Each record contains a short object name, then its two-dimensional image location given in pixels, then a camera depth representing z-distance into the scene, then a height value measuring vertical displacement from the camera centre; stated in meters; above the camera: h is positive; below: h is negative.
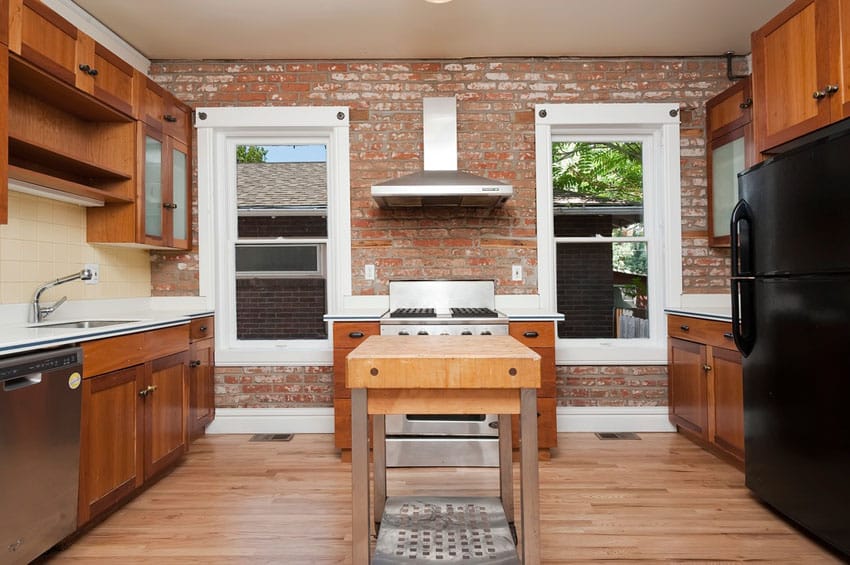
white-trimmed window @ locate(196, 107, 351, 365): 3.76 +0.37
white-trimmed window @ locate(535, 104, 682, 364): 3.76 +0.38
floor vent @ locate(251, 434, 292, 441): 3.49 -1.03
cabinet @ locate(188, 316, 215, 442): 3.21 -0.56
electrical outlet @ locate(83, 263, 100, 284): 2.98 +0.14
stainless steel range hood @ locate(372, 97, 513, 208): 3.10 +0.66
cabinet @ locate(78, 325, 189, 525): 2.12 -0.59
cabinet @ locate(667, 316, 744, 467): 2.77 -0.62
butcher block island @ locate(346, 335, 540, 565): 1.43 -0.31
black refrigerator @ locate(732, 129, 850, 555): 1.85 -0.19
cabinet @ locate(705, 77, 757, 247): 3.17 +0.90
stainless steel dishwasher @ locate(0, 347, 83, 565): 1.67 -0.56
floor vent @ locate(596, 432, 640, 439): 3.49 -1.05
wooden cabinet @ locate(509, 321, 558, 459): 3.05 -0.51
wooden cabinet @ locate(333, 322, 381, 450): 3.06 -0.47
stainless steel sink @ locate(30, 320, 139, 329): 2.59 -0.17
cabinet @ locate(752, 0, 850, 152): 2.02 +0.93
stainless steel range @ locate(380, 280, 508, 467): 2.93 -0.83
